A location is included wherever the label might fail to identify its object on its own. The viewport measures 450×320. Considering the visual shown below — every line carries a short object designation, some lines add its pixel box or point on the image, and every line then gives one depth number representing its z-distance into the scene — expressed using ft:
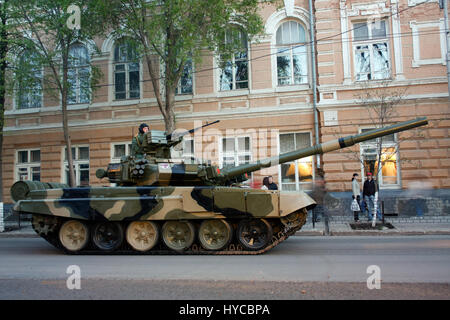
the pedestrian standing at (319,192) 45.91
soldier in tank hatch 29.50
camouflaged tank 25.71
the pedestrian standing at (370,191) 43.21
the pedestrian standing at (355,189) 44.80
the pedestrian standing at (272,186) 42.43
